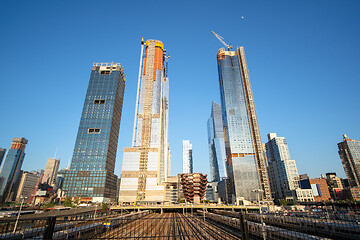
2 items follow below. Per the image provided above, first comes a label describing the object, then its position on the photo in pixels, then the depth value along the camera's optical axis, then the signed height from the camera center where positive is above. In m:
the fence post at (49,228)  14.30 -2.15
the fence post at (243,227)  14.53 -2.27
